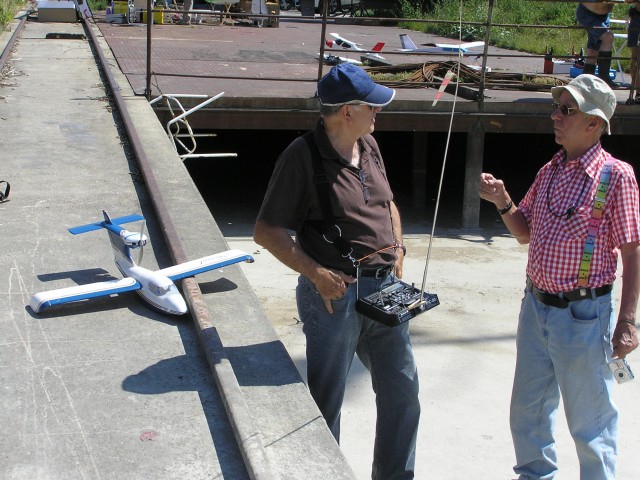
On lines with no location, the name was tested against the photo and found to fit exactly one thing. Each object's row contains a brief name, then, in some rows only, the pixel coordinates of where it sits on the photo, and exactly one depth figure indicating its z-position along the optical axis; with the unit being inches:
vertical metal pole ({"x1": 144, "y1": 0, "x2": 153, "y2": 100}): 392.1
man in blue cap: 133.1
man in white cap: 135.3
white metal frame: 369.4
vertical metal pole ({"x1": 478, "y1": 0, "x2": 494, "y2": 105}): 406.3
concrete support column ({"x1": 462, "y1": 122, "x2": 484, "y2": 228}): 471.2
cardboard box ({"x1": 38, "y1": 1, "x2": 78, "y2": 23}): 856.9
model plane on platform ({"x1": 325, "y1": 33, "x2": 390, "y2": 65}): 543.1
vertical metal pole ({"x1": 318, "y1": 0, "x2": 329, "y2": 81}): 397.9
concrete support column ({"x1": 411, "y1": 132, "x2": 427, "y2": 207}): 510.3
